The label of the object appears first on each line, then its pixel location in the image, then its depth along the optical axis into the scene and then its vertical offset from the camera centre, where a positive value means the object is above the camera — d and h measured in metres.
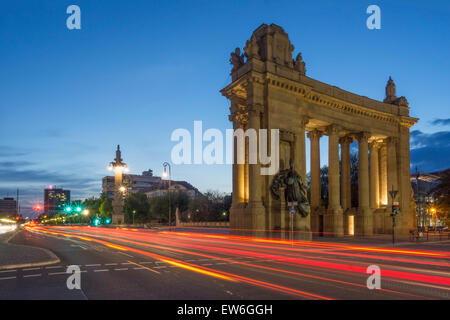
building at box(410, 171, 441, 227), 63.47 +1.78
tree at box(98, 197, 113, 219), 116.64 -5.26
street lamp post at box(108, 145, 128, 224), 76.62 -1.79
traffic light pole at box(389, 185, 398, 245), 29.31 -1.07
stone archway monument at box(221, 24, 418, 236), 32.72 +6.46
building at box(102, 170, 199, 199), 169.98 +2.73
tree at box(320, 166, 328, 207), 60.97 +1.19
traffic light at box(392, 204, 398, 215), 29.34 -1.31
